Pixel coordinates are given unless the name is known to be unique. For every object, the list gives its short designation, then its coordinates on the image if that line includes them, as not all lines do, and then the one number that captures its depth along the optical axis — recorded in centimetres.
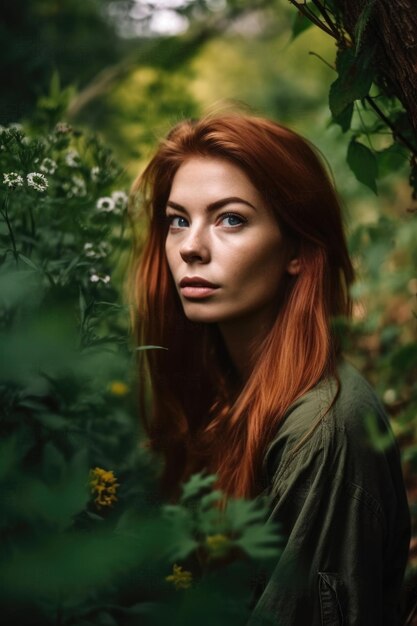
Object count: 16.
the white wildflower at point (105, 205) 180
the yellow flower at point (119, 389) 162
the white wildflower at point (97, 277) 152
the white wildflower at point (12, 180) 128
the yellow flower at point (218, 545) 93
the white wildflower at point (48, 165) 161
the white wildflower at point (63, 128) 179
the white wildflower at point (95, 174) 186
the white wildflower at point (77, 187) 184
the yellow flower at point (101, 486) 123
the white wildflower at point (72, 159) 181
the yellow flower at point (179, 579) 96
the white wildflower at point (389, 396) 326
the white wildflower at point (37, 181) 134
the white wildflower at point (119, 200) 186
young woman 145
